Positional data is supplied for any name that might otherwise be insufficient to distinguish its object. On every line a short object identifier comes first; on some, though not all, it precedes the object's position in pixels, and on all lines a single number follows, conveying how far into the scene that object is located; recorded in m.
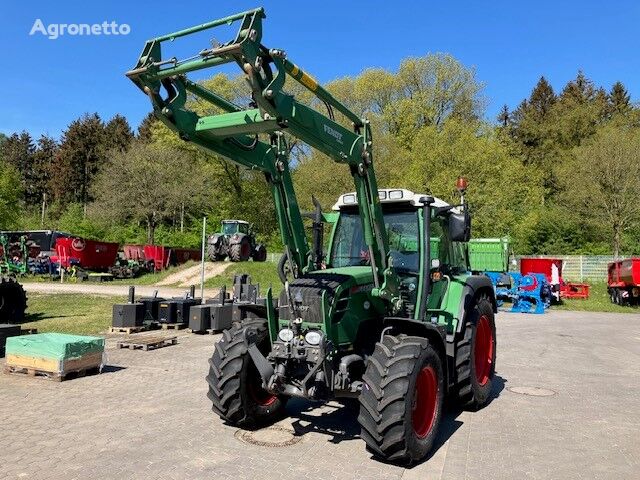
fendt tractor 4.30
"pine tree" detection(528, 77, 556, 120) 56.38
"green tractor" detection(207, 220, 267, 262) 30.38
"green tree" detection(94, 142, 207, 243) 39.91
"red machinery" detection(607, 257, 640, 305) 20.88
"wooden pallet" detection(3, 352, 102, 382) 7.55
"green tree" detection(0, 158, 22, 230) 40.12
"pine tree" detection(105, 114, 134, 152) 60.61
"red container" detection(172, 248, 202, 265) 35.91
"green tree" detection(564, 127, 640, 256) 30.27
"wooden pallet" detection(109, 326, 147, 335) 12.56
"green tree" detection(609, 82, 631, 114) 49.03
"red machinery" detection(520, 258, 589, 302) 22.55
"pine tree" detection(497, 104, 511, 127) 57.77
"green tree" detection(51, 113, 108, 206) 60.72
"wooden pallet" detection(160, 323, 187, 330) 13.43
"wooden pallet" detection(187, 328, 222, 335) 12.74
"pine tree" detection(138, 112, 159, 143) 64.12
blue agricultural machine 20.19
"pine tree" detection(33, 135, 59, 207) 65.06
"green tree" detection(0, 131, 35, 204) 65.50
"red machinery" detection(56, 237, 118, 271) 29.70
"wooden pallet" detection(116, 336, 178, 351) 10.38
